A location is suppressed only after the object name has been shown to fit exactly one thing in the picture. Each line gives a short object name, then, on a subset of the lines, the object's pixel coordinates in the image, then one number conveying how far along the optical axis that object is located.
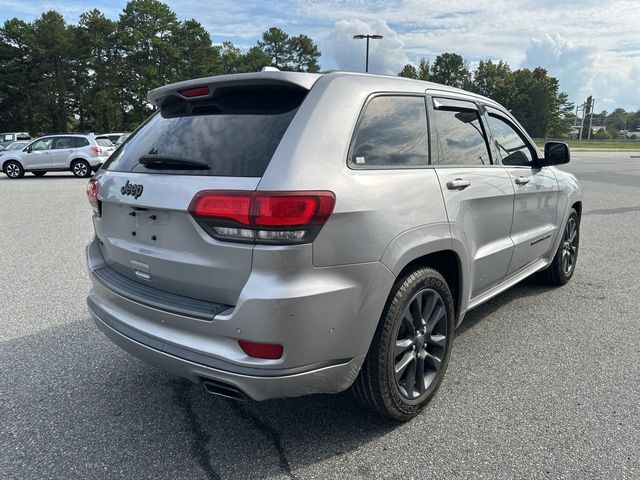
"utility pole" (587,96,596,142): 74.00
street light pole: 34.84
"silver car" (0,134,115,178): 19.05
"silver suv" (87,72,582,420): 2.10
